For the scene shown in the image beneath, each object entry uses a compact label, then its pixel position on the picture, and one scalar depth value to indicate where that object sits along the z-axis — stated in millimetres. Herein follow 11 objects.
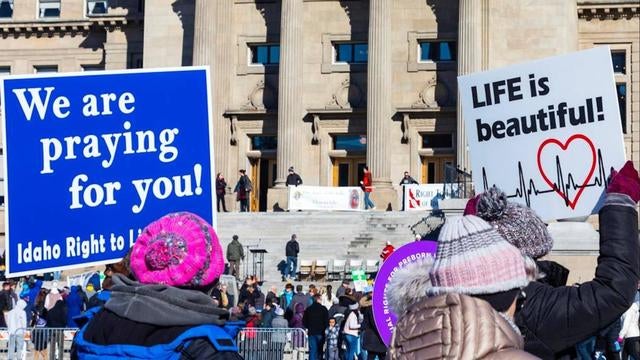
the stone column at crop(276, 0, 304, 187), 54375
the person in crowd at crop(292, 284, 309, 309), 30188
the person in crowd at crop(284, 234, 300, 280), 43125
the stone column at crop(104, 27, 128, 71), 62125
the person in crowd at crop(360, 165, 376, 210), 50281
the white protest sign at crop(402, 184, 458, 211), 49125
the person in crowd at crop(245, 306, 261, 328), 27881
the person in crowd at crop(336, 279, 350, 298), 33241
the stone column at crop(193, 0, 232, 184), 56031
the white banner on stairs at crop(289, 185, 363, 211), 49875
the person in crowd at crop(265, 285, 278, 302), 29617
